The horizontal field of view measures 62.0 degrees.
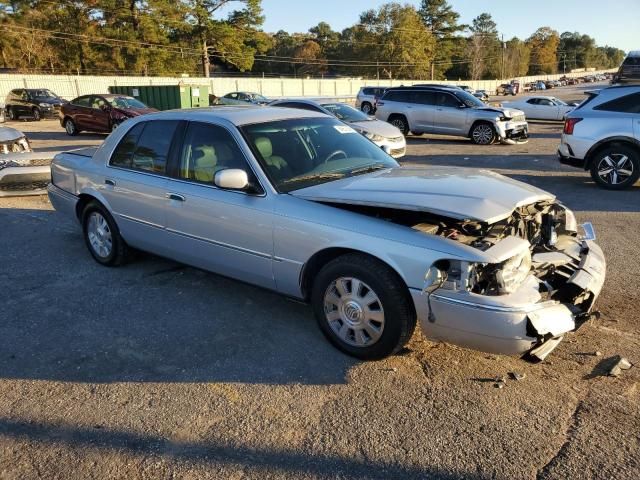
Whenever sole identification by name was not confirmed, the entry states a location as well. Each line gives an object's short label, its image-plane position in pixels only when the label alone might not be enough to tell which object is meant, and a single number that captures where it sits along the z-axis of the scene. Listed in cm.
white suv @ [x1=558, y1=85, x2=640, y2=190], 898
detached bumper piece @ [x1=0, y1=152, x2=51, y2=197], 866
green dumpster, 2578
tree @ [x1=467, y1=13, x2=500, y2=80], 10675
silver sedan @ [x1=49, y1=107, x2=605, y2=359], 313
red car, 1870
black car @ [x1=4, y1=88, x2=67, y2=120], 2731
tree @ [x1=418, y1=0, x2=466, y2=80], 10394
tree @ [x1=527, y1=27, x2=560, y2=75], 14750
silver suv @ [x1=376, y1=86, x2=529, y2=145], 1661
